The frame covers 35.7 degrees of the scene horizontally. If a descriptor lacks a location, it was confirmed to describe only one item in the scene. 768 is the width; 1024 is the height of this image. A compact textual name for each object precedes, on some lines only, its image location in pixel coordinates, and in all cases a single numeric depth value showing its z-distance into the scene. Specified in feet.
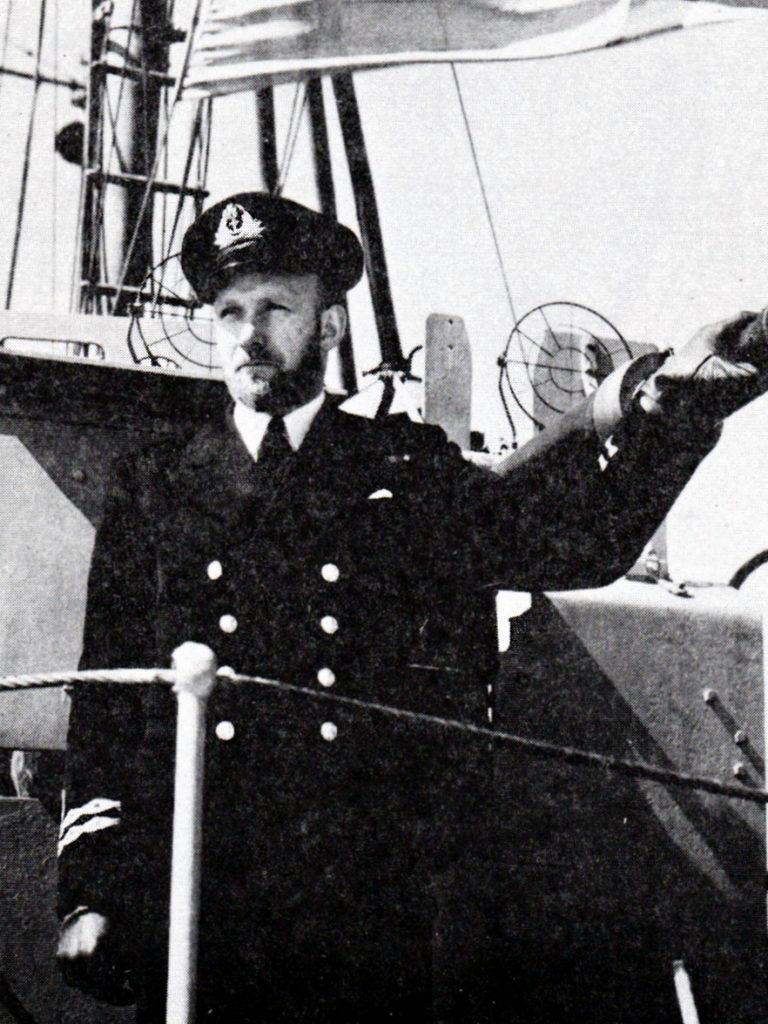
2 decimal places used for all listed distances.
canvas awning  12.78
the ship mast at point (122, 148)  33.83
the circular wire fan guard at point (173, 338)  17.85
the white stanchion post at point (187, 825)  5.38
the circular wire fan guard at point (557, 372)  15.48
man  7.05
